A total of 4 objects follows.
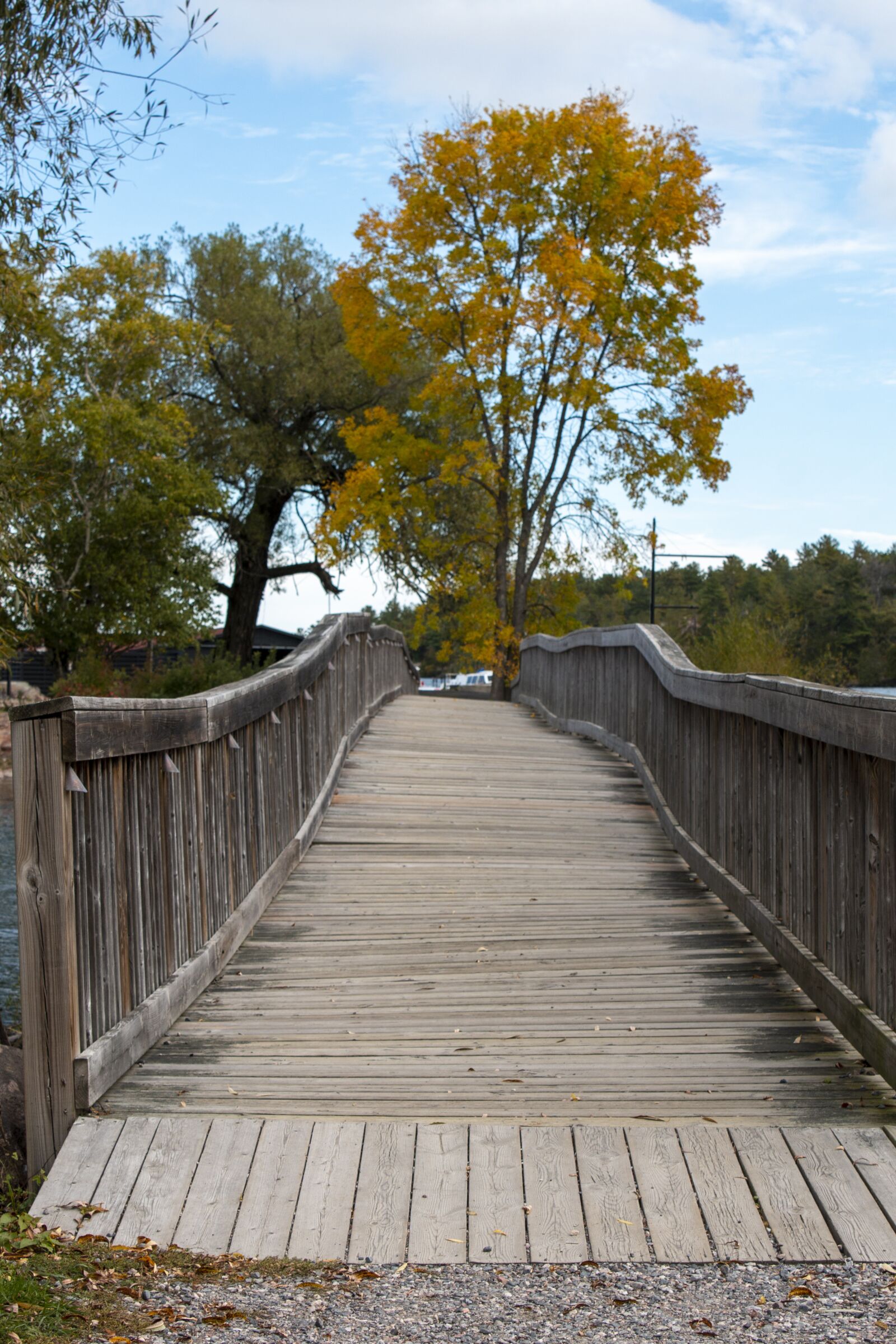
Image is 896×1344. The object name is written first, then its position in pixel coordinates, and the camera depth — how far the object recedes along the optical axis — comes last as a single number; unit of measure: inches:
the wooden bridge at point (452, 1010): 120.9
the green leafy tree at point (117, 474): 1117.1
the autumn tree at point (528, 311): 871.1
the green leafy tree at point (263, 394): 1140.5
